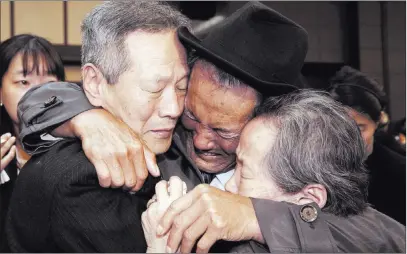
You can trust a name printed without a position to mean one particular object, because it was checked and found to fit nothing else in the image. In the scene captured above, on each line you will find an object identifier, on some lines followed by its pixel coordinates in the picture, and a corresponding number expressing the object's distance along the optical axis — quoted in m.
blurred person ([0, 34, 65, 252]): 2.64
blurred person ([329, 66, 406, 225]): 3.09
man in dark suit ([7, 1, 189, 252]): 1.36
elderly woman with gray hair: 1.54
